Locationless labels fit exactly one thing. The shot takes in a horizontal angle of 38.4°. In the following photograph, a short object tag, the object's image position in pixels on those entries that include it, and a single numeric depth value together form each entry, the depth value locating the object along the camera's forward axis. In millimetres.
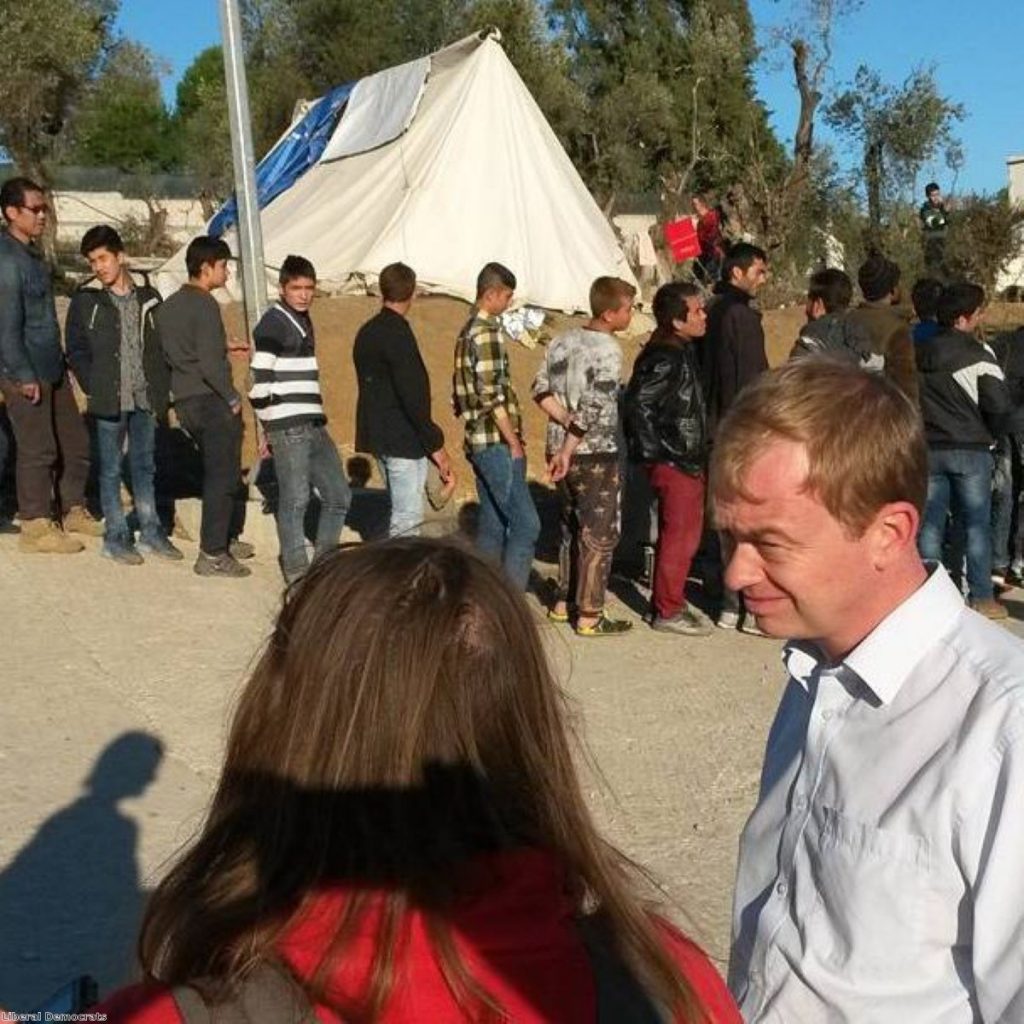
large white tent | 18156
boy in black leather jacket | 7254
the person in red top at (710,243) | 21594
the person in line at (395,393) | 7520
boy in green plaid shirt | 7379
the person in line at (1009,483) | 8531
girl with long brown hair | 1420
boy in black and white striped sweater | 7711
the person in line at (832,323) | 8250
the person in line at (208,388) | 7965
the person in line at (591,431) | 7212
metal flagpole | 9289
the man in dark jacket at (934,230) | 23781
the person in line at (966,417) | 7781
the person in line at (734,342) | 7777
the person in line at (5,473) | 8359
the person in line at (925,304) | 8862
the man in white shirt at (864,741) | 1731
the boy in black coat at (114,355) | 8164
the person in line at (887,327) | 8578
